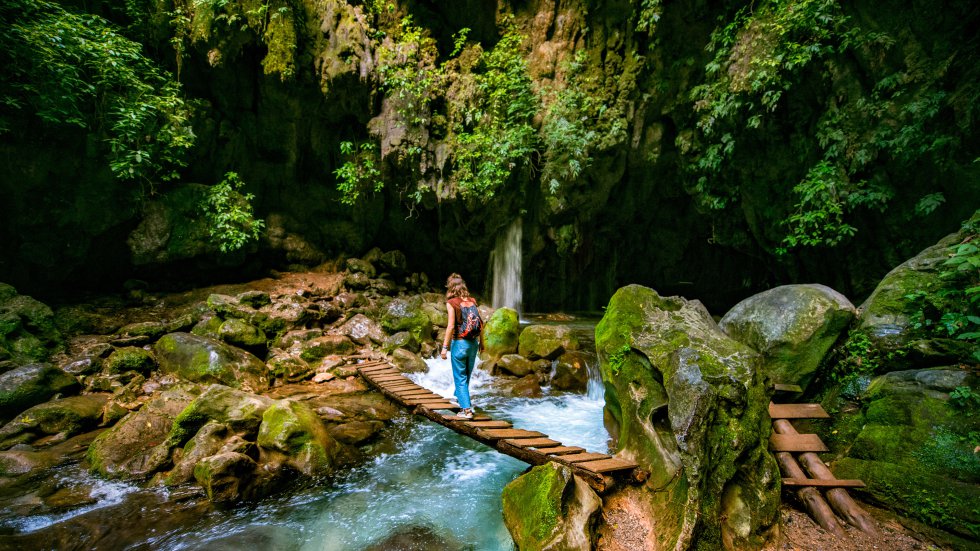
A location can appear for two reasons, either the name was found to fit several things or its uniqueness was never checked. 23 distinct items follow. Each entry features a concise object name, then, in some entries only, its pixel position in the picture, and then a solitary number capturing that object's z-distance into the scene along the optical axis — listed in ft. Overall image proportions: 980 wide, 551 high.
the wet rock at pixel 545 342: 27.58
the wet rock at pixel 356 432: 17.58
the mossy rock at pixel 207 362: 20.97
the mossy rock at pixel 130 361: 20.79
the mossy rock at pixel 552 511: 9.68
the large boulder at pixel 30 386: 16.43
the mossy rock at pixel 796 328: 15.29
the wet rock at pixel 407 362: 26.73
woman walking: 16.88
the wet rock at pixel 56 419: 15.70
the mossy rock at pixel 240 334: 24.30
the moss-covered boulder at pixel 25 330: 19.67
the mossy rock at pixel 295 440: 14.71
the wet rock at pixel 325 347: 26.18
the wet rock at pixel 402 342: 28.76
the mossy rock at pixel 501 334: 28.66
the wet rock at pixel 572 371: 25.55
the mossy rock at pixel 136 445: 14.05
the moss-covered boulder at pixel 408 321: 30.99
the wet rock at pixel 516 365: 26.73
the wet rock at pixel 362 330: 30.04
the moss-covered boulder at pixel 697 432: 9.89
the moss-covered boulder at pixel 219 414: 14.75
